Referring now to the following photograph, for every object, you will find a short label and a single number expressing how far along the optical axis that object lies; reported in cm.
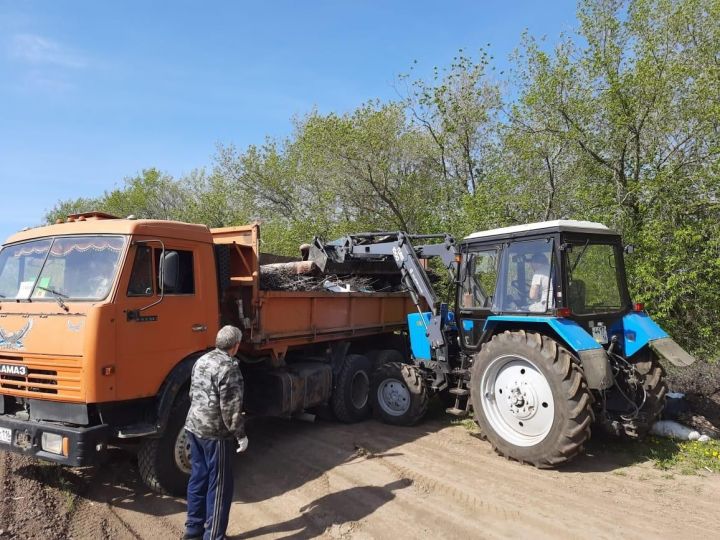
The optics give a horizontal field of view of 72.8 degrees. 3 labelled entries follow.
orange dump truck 408
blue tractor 496
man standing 370
